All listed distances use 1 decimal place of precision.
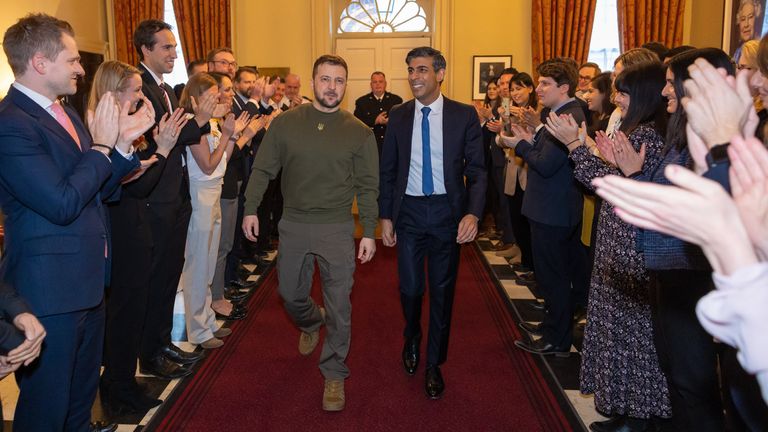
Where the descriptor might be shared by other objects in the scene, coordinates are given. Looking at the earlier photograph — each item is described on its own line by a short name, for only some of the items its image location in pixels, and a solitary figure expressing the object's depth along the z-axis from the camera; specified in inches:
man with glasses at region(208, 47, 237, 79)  194.4
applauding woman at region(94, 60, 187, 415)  109.3
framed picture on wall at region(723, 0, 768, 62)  249.0
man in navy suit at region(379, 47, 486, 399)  127.9
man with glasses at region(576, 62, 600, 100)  225.6
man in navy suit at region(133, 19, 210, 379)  124.7
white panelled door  368.5
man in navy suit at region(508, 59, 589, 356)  138.2
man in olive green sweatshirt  121.5
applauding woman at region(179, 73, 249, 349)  142.9
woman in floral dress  102.4
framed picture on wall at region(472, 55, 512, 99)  358.9
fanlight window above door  366.0
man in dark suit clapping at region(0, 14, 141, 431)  75.4
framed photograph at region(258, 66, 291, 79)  361.1
